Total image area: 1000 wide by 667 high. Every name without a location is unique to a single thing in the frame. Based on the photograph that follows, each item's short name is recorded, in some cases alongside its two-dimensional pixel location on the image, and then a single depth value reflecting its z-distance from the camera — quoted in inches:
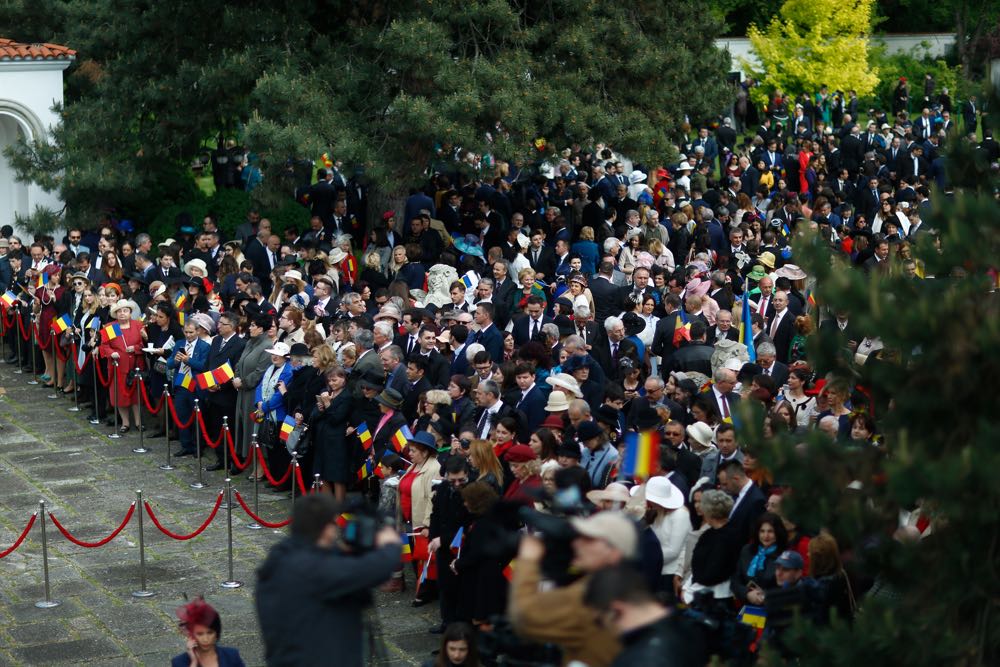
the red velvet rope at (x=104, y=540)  467.6
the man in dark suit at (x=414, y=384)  530.0
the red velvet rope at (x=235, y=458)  592.5
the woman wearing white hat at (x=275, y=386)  566.3
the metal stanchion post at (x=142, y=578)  476.4
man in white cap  226.4
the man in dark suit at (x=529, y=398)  502.0
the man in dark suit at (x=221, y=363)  603.2
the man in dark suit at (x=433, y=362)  550.6
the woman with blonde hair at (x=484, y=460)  425.1
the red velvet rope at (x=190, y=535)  481.1
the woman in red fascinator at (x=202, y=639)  322.7
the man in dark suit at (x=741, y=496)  374.3
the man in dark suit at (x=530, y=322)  597.9
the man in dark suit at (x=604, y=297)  666.6
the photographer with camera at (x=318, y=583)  249.3
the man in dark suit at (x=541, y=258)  795.4
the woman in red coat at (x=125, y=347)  663.1
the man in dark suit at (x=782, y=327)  593.0
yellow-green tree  1509.6
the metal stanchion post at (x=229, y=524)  482.3
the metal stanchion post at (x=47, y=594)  466.0
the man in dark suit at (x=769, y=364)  514.3
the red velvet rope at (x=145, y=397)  639.1
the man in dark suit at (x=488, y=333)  581.0
